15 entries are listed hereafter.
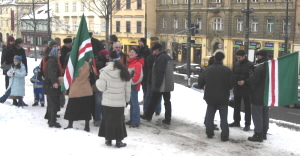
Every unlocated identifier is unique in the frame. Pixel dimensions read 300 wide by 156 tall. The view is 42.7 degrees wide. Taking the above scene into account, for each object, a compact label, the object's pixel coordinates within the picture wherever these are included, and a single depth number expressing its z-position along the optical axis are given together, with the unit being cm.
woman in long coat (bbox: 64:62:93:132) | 748
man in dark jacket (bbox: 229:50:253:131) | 799
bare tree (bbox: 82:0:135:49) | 2103
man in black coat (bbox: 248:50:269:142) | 741
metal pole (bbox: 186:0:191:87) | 2608
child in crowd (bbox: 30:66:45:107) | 1024
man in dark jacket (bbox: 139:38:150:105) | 909
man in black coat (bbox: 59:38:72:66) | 925
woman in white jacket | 645
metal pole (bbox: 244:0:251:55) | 2397
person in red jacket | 795
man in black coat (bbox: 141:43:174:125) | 834
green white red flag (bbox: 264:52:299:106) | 745
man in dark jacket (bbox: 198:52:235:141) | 734
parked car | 3909
